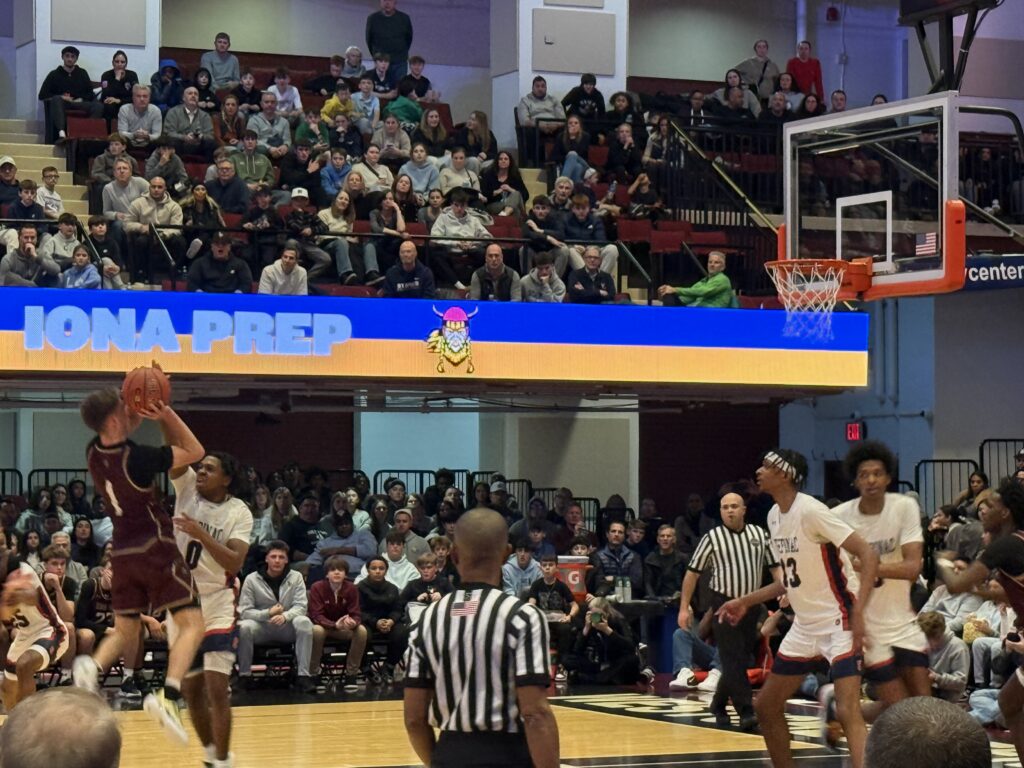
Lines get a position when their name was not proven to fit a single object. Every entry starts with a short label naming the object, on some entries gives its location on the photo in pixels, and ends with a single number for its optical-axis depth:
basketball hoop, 14.26
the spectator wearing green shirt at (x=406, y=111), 23.30
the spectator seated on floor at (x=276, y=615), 16.70
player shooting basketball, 9.11
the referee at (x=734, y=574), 13.93
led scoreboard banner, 17.38
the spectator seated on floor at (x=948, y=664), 14.27
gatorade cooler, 17.78
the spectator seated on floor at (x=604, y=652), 17.39
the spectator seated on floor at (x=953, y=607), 15.17
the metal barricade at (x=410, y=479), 24.84
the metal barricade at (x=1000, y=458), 25.16
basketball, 9.03
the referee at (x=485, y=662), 5.70
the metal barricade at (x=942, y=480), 24.67
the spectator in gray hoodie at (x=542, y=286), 19.50
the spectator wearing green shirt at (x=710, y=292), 19.89
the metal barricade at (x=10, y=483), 21.39
